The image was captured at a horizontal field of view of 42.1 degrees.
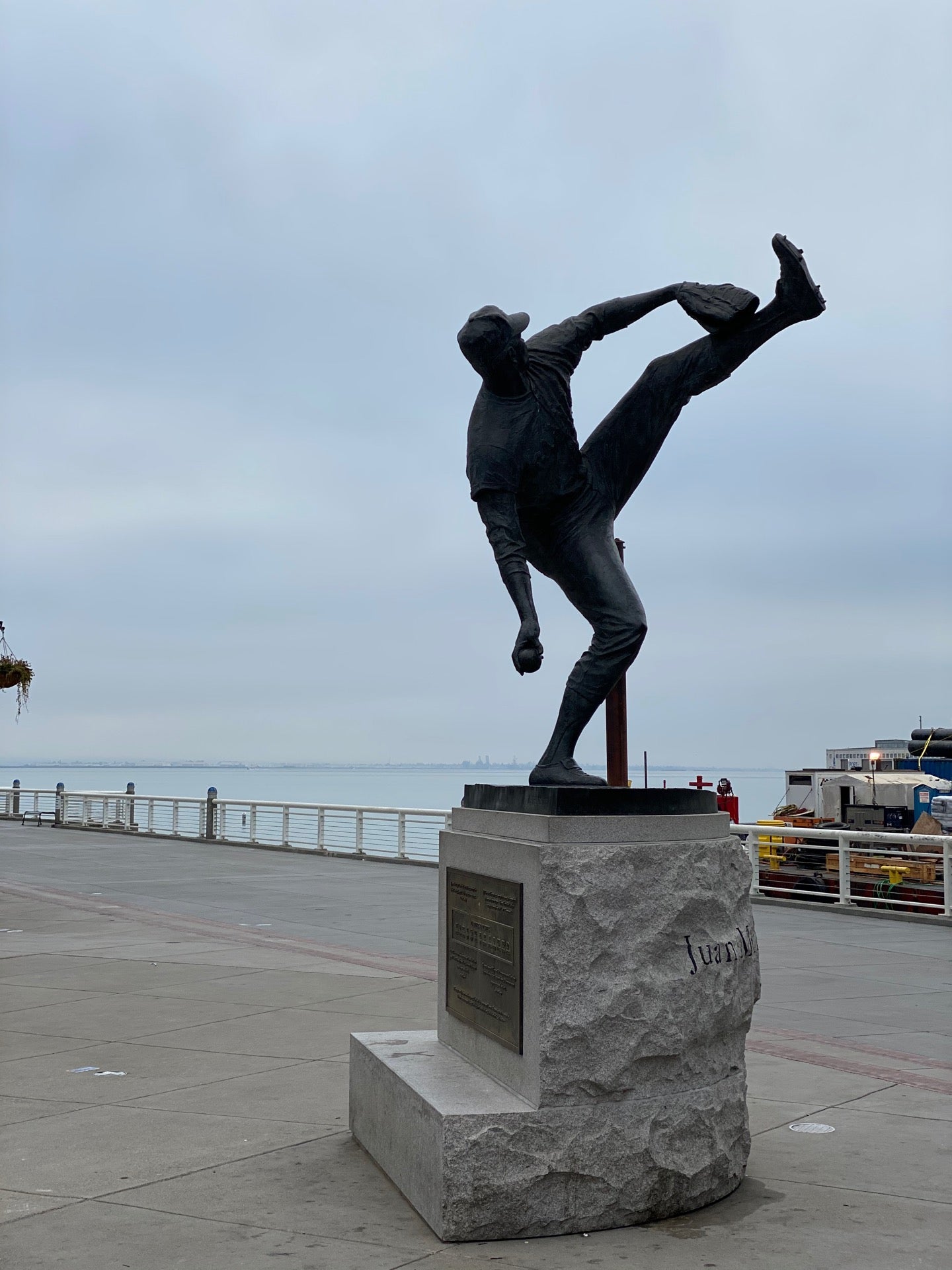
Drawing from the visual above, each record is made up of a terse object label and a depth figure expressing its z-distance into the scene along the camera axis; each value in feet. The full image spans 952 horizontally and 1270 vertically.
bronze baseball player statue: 19.06
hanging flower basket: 76.84
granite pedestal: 15.75
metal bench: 118.42
